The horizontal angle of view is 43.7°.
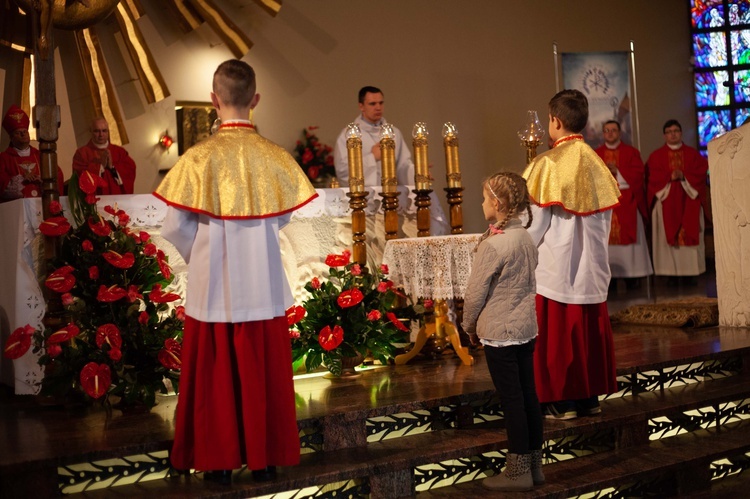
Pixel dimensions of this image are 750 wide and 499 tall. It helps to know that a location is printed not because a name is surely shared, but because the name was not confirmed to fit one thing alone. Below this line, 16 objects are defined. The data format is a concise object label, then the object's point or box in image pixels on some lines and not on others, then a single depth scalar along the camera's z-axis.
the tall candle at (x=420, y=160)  6.00
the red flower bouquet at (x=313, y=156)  9.40
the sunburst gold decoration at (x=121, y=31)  7.70
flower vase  5.34
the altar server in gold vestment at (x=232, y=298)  3.58
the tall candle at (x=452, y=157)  6.14
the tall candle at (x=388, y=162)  5.97
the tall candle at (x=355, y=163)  5.81
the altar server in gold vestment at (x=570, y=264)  4.52
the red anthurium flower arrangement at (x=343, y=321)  5.30
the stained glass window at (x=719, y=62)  12.55
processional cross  4.94
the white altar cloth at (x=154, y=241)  4.98
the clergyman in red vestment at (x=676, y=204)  10.70
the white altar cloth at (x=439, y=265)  5.43
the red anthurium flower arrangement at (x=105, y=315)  4.56
